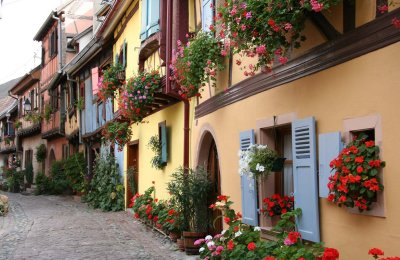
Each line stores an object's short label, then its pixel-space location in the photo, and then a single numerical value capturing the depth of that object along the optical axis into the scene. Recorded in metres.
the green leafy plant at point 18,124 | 34.01
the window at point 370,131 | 4.14
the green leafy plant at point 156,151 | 11.71
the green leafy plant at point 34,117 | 28.95
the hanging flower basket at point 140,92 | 11.07
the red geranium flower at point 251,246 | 5.77
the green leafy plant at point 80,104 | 21.12
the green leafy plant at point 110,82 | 14.43
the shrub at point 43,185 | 25.86
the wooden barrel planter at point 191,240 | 8.48
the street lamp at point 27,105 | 31.03
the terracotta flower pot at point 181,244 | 8.73
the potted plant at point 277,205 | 6.05
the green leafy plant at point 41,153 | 30.23
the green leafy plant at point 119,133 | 14.52
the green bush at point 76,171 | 20.89
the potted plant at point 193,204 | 8.56
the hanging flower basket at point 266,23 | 4.55
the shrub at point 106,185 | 16.38
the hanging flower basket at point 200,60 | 7.62
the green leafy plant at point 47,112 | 27.34
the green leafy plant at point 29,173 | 30.92
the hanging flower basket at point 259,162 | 5.98
